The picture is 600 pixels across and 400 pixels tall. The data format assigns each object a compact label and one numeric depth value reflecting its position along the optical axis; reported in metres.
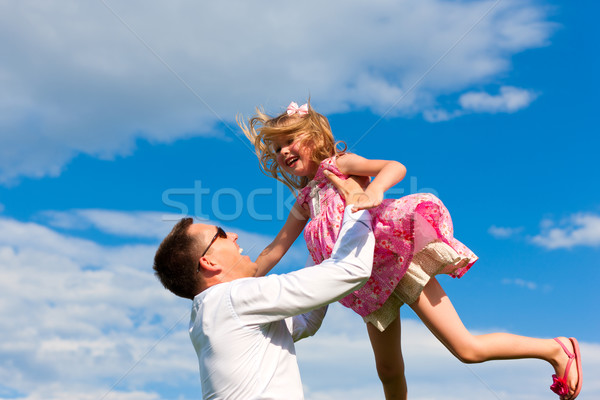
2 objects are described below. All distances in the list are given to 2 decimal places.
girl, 3.71
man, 2.89
